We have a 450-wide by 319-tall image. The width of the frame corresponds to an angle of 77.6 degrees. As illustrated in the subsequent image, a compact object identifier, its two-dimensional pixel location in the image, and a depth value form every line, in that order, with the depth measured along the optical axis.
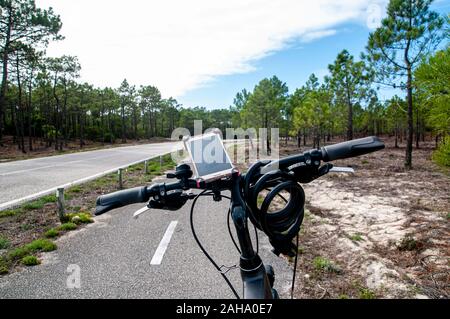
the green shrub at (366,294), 3.21
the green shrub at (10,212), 6.76
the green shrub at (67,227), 5.82
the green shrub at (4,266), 3.98
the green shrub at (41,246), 4.75
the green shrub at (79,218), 6.31
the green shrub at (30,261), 4.22
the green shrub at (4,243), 4.93
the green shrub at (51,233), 5.41
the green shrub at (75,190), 9.26
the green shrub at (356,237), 5.09
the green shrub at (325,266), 3.93
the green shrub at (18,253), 4.44
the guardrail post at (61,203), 6.25
